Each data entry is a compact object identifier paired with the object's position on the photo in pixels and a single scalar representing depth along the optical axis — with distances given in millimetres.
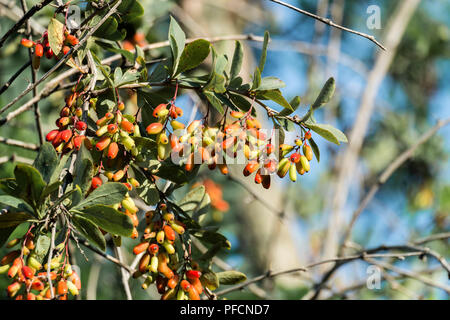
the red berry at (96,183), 807
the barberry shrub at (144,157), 790
